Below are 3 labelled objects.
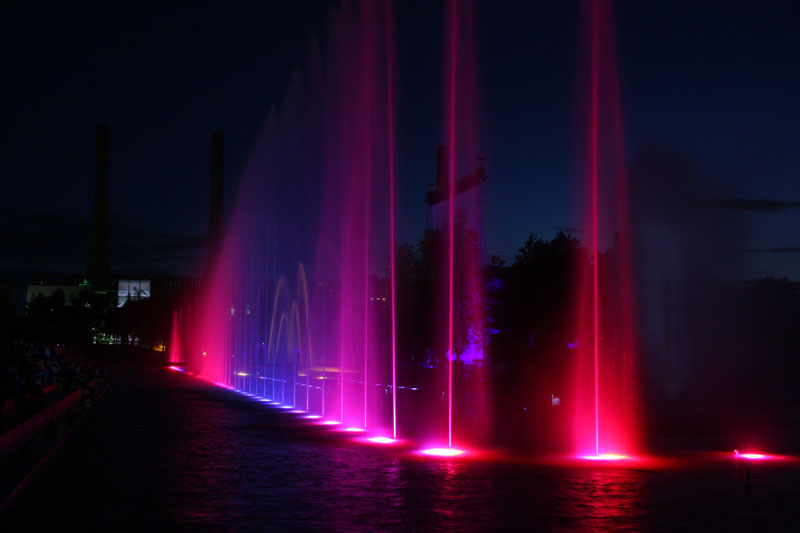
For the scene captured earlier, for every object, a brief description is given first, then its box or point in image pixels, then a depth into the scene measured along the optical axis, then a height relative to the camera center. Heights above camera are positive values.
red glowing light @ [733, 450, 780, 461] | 14.38 -1.92
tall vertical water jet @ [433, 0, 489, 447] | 19.66 +1.81
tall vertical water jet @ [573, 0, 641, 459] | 17.94 +0.11
